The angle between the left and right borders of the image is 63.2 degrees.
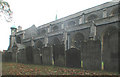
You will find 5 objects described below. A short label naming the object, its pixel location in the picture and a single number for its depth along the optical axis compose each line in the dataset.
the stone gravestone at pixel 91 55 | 6.20
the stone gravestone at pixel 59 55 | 8.15
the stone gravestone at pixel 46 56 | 8.96
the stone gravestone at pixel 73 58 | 7.34
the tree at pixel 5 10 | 9.24
